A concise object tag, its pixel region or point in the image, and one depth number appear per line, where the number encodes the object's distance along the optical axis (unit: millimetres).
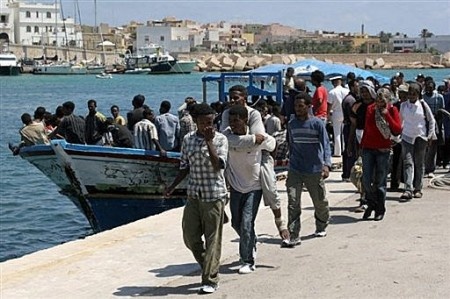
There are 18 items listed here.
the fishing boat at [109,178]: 14188
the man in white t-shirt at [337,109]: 16078
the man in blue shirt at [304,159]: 9055
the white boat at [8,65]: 119375
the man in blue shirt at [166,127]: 14420
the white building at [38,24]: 139750
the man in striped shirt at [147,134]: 13922
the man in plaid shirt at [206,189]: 7316
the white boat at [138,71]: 131750
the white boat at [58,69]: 126688
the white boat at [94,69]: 132250
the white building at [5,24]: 137500
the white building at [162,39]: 169000
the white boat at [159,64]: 130875
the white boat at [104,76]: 121344
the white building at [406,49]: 190850
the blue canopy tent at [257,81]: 17844
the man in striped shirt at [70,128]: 14500
